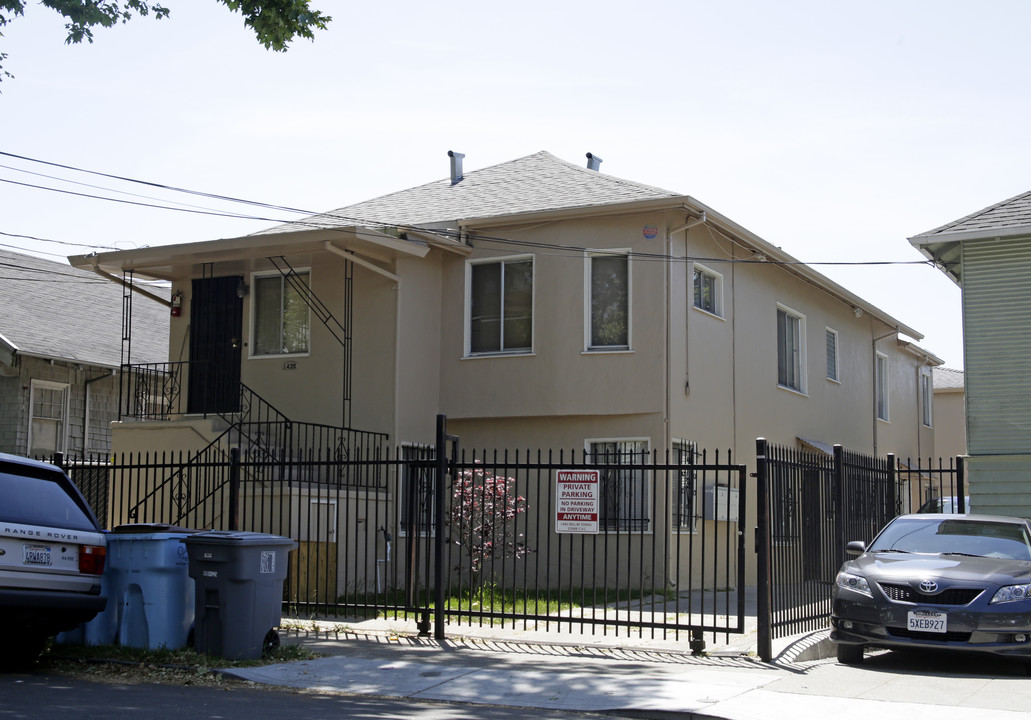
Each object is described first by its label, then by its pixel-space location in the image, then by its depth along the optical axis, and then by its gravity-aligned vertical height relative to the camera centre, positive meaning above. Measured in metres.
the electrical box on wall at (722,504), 16.56 -0.57
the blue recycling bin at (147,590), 9.87 -1.17
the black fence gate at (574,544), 10.88 -1.10
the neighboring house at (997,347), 16.16 +1.79
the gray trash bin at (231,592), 9.53 -1.14
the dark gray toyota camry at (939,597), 9.34 -1.11
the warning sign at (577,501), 10.99 -0.37
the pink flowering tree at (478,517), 14.73 -0.74
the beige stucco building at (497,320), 16.77 +2.30
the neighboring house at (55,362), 21.41 +1.89
